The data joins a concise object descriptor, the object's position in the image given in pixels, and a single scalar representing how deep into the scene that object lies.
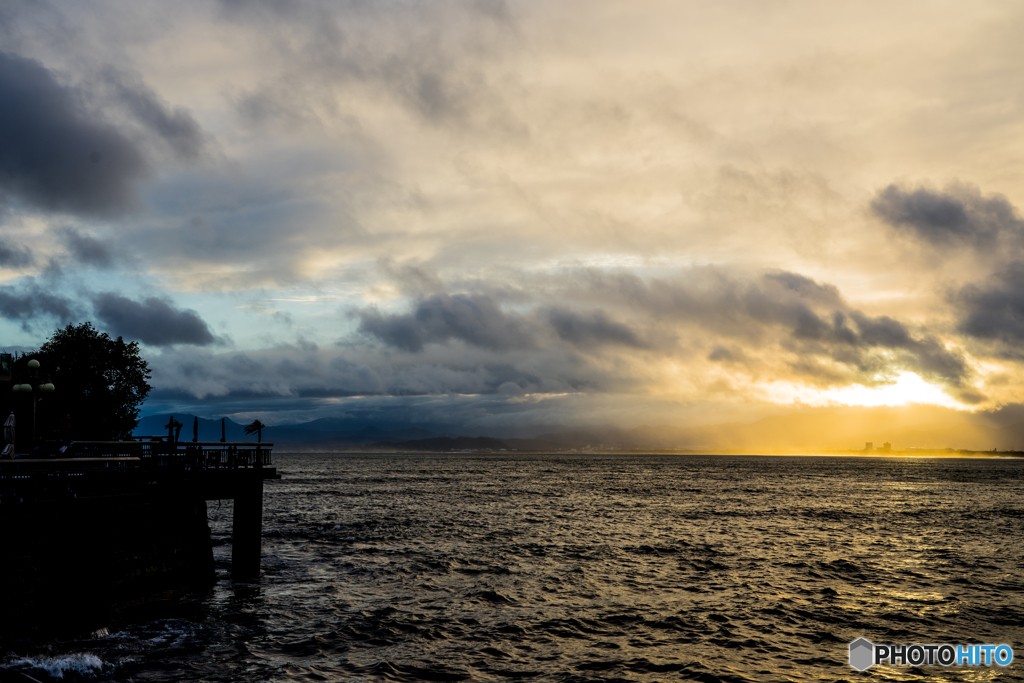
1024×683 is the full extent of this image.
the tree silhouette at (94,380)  63.09
